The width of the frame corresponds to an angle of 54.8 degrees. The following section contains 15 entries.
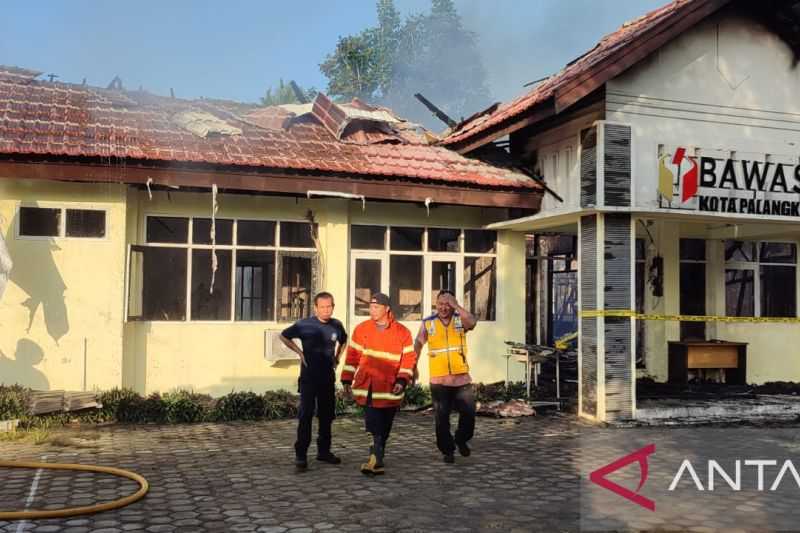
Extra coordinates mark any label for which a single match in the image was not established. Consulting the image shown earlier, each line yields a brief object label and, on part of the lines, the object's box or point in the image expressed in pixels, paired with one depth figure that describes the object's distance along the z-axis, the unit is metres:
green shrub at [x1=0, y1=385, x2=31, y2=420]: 9.70
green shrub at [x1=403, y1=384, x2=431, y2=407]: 11.92
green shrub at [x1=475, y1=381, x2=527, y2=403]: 12.28
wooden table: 13.98
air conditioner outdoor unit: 11.47
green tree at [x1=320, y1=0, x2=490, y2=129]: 43.19
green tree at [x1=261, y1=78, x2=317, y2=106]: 32.53
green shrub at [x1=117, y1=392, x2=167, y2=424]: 10.45
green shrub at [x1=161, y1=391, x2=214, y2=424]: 10.59
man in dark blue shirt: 7.71
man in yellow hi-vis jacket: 8.06
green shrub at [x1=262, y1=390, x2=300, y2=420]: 11.04
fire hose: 5.60
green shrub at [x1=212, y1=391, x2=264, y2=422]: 10.86
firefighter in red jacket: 7.48
